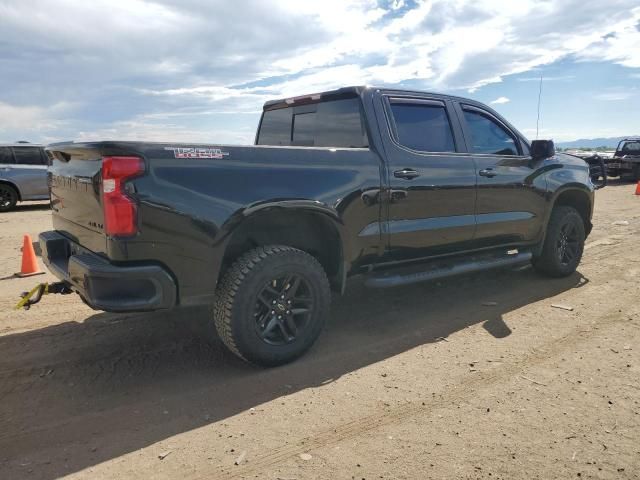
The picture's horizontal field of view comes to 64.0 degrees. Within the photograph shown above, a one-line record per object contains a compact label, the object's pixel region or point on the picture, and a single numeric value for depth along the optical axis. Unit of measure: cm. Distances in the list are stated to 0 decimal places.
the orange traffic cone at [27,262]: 609
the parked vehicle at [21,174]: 1219
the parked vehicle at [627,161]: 1908
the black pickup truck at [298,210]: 303
